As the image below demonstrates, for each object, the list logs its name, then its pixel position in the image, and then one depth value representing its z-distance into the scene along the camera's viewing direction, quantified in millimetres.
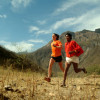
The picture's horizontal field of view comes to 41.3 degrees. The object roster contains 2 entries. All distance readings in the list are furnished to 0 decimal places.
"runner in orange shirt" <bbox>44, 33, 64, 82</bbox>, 5381
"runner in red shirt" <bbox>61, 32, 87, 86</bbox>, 4438
